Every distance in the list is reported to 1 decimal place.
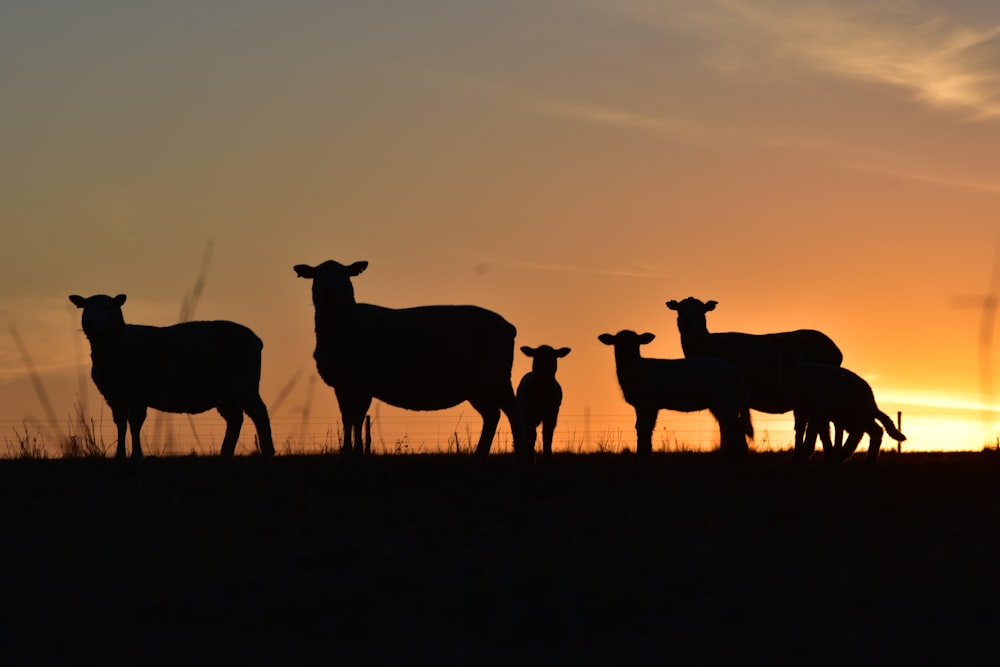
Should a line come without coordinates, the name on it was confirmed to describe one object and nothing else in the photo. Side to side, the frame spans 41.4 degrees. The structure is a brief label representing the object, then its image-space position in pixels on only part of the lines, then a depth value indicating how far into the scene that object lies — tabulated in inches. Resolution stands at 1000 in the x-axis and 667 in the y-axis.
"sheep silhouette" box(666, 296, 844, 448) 796.6
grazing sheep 657.6
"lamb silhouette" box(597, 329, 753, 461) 654.5
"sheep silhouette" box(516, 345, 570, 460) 693.9
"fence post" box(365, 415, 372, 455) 714.8
